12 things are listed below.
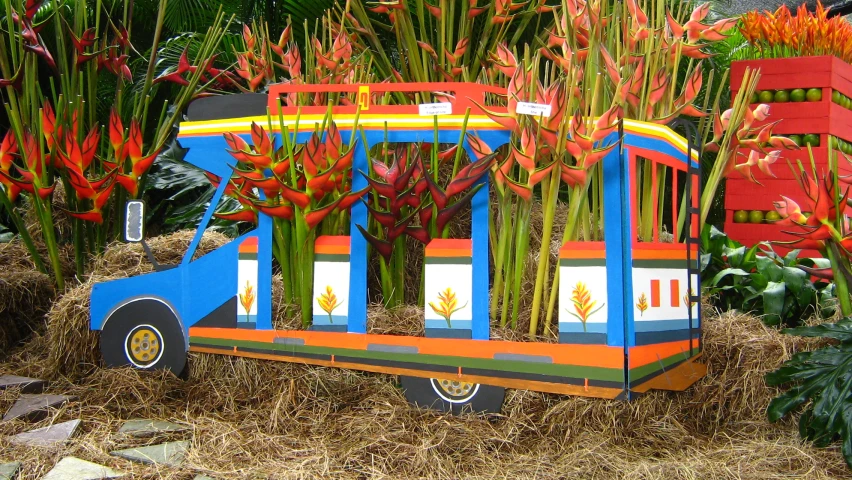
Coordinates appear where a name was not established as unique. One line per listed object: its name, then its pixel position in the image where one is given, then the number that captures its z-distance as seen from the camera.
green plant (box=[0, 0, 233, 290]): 4.14
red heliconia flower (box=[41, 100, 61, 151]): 4.18
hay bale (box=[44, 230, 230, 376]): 3.82
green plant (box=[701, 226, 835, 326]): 3.79
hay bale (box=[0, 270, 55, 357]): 4.35
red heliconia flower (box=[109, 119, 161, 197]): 4.06
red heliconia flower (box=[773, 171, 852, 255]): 3.23
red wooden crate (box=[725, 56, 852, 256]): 4.71
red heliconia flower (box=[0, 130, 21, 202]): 4.17
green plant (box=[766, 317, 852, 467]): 2.90
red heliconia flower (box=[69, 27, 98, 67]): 4.41
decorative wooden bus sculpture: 2.86
